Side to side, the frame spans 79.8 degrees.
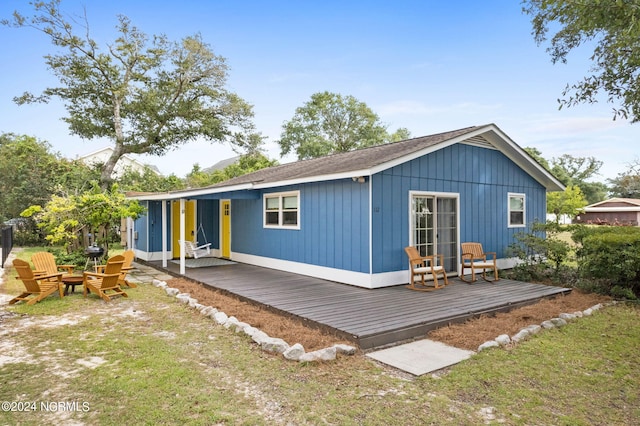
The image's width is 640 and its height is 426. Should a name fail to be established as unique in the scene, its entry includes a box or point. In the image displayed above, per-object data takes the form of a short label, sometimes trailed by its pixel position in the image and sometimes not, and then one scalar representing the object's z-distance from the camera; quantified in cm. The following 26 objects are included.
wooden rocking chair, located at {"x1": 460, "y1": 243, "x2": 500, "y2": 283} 834
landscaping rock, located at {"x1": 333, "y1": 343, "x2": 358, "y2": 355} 426
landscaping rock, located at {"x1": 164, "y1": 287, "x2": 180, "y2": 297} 747
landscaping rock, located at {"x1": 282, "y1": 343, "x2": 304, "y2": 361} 408
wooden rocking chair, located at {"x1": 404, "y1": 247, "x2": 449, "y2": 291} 736
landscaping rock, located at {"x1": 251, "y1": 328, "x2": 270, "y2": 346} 453
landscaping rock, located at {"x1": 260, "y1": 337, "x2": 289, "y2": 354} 430
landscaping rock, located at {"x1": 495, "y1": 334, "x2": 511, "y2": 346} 462
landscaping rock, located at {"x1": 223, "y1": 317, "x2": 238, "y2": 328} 527
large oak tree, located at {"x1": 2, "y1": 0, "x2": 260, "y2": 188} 1606
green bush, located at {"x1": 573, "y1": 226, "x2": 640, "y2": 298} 729
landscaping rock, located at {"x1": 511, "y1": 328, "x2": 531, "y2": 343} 482
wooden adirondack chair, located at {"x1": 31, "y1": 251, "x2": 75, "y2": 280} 751
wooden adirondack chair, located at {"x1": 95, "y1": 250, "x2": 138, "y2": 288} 804
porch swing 1086
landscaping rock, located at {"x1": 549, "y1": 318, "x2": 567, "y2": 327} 551
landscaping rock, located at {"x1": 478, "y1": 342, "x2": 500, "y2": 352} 444
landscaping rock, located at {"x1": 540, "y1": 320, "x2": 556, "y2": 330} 537
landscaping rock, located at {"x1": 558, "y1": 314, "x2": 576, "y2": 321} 580
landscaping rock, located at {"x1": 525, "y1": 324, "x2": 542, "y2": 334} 511
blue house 756
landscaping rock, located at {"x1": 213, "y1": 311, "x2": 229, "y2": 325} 551
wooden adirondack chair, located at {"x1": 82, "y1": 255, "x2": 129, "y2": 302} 720
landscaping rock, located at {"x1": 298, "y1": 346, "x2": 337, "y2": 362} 403
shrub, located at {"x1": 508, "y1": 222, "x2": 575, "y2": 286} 889
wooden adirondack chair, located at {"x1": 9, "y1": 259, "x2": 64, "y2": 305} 666
